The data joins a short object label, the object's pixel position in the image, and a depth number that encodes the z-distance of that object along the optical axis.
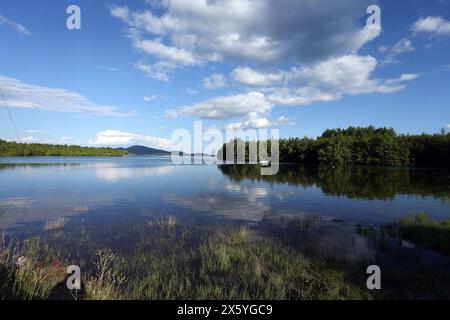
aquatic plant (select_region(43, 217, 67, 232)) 19.30
